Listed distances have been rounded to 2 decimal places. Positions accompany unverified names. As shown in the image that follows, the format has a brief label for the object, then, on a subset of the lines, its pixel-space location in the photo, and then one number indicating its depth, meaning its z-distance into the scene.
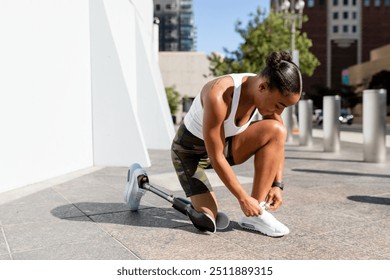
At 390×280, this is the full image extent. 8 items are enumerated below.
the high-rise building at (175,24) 128.62
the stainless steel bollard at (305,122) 12.14
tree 27.27
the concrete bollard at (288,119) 13.92
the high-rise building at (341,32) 79.44
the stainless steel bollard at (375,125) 8.13
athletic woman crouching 2.75
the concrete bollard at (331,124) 10.09
